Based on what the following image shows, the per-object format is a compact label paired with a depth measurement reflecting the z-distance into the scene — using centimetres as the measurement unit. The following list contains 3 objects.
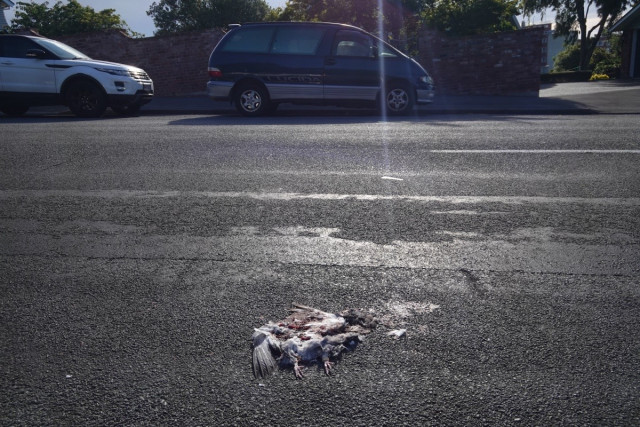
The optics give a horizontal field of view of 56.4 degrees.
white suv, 1312
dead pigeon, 266
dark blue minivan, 1271
